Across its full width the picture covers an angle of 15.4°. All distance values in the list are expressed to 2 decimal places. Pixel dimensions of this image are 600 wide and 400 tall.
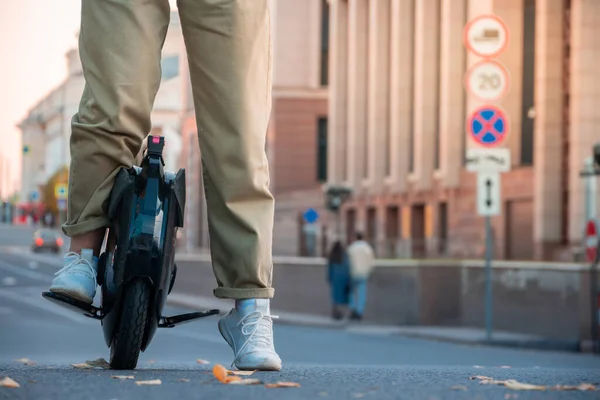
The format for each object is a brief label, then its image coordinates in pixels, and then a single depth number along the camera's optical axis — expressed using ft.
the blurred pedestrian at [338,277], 128.08
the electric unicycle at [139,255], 22.01
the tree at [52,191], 610.09
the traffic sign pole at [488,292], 93.08
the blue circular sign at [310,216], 244.01
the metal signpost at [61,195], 312.96
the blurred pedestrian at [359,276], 124.52
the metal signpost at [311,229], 244.31
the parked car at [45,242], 406.12
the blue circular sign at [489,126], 95.75
